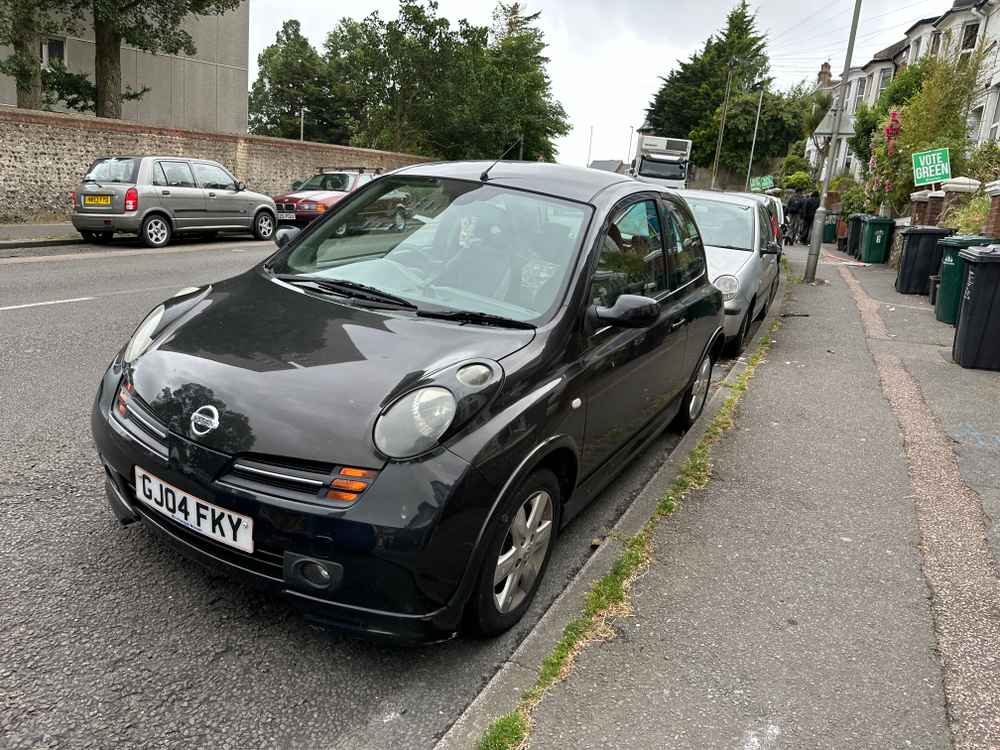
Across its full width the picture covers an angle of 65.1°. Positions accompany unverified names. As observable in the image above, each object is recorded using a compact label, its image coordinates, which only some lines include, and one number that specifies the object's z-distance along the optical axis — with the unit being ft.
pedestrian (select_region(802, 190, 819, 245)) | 83.35
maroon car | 63.77
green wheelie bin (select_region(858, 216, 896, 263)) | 61.98
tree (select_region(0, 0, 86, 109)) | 65.82
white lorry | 110.22
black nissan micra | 7.89
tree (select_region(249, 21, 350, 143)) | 243.40
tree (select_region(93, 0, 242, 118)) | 75.15
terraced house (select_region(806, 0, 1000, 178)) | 99.14
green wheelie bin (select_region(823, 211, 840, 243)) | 89.10
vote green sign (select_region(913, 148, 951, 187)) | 54.08
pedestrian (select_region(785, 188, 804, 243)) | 83.97
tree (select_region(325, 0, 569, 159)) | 134.62
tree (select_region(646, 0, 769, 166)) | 240.53
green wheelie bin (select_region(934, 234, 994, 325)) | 32.24
